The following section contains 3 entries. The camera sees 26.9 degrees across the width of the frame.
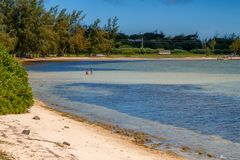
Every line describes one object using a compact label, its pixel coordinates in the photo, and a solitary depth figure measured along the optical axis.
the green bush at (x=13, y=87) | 20.03
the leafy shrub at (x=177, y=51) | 197.75
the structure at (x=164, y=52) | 194.18
